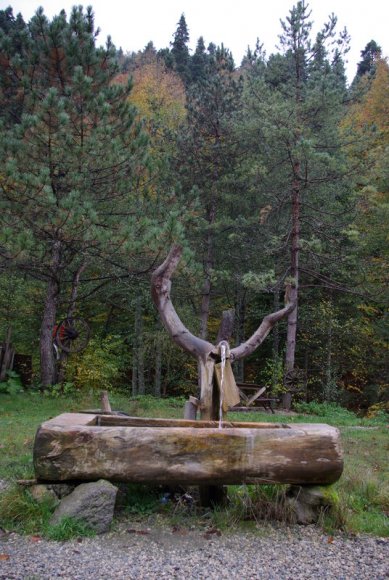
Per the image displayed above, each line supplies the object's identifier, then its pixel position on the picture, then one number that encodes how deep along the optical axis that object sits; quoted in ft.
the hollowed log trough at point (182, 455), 14.28
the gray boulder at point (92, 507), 13.78
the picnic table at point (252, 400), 42.55
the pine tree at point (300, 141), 46.14
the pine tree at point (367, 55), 128.26
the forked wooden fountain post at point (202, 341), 17.76
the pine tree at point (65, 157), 32.45
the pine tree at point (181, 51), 111.80
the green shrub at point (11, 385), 42.55
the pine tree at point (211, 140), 52.54
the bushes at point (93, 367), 45.29
